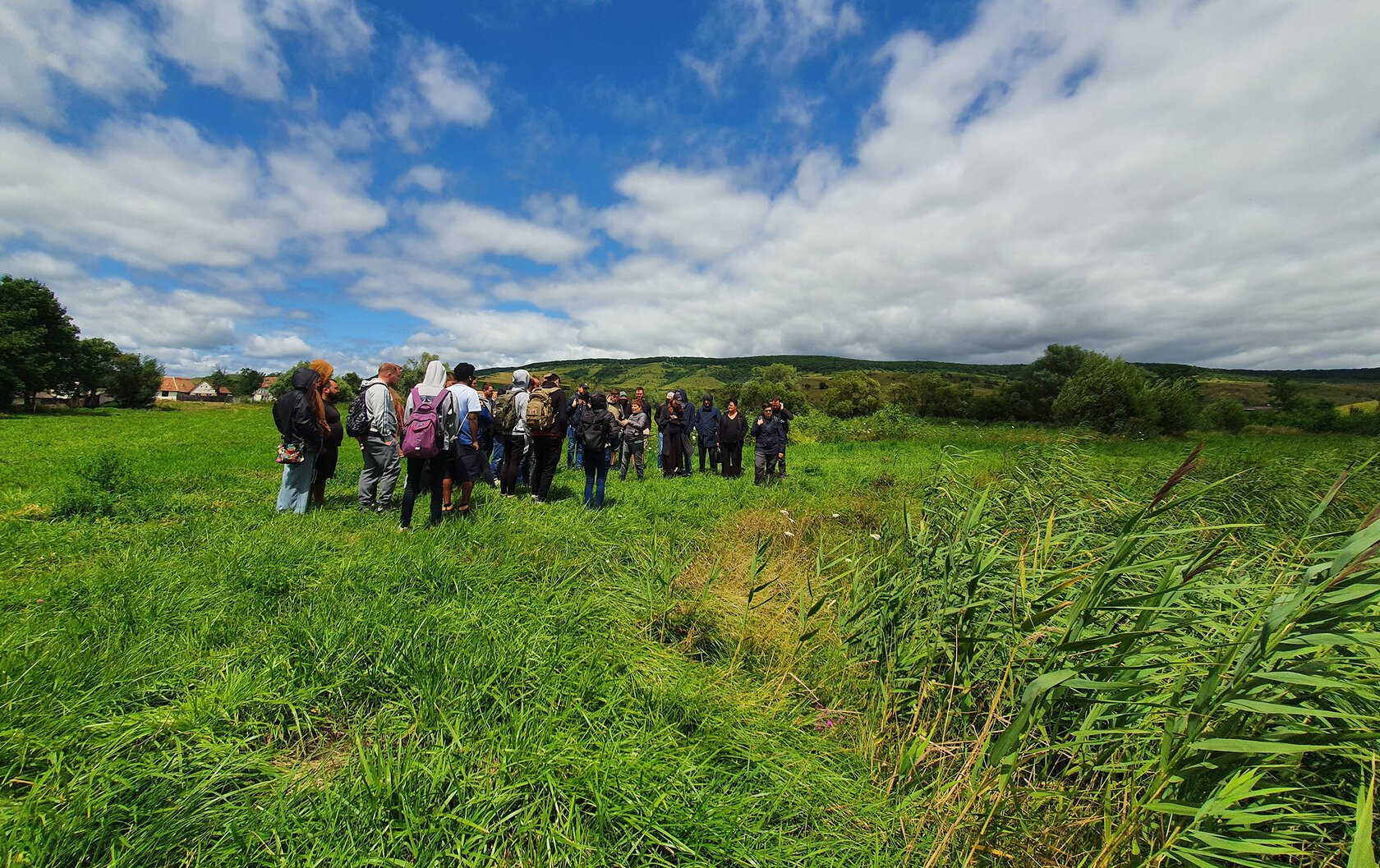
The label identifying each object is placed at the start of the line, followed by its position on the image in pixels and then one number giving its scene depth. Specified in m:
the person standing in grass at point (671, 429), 12.35
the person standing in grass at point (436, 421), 5.85
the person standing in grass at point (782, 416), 10.98
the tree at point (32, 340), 39.88
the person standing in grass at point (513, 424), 7.77
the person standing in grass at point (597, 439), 7.80
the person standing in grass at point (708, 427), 13.02
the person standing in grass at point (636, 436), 11.68
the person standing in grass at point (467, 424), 6.53
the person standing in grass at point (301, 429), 6.16
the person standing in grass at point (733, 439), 11.90
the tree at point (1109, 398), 36.88
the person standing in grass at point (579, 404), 8.75
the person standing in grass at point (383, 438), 6.39
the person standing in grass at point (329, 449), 6.84
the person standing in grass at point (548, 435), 7.27
